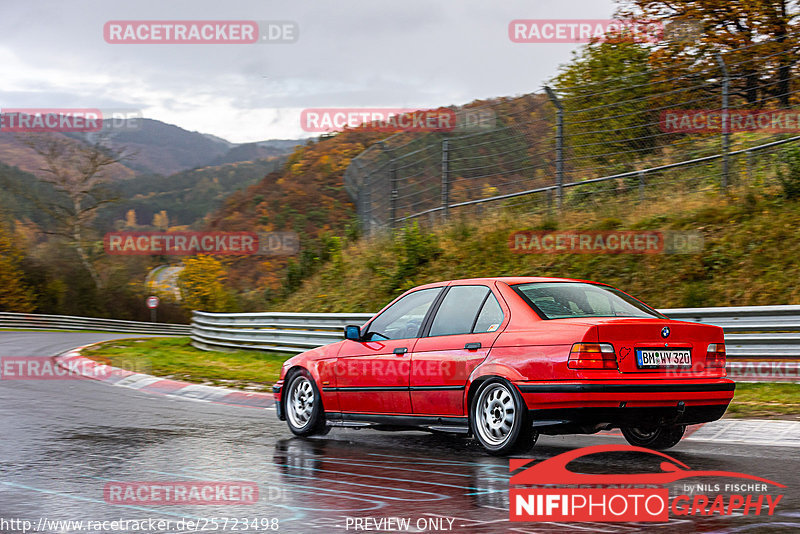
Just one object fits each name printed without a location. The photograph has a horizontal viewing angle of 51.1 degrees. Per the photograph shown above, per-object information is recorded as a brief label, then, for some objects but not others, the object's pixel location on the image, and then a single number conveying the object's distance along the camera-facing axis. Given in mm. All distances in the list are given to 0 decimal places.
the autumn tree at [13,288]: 59188
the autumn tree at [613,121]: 16000
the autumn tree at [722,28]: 20594
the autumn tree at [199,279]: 59397
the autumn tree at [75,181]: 55875
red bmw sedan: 6051
